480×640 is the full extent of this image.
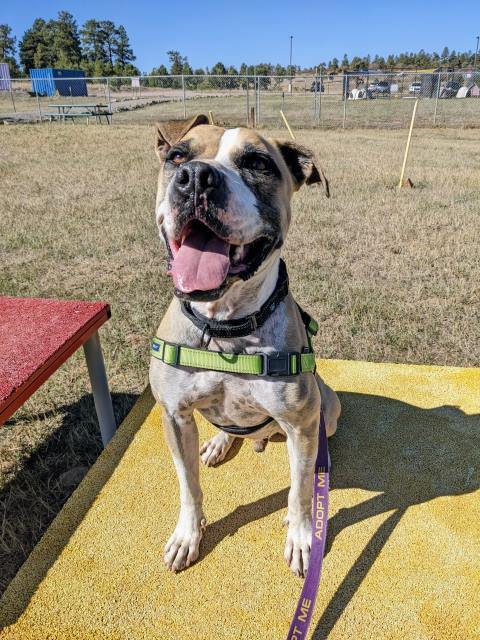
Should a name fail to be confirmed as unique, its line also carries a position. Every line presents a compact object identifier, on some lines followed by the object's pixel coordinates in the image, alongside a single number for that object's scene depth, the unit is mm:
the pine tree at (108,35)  93688
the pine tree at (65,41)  81250
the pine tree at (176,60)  90750
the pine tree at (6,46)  81125
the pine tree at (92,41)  90438
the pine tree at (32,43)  84062
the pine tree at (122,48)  98812
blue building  43294
